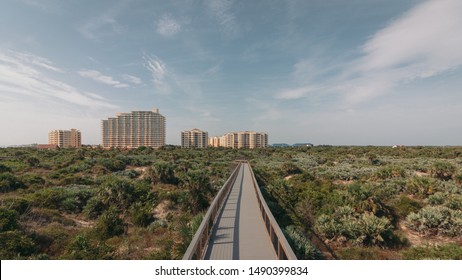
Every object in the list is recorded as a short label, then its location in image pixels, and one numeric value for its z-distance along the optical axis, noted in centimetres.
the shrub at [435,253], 688
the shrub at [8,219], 845
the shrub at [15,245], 682
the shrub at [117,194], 1318
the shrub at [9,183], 1567
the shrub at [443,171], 1899
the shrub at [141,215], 1116
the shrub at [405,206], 1155
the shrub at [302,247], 639
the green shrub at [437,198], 1225
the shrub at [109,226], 937
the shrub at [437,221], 945
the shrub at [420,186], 1383
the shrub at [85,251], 676
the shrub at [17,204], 1091
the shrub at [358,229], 891
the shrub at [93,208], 1236
